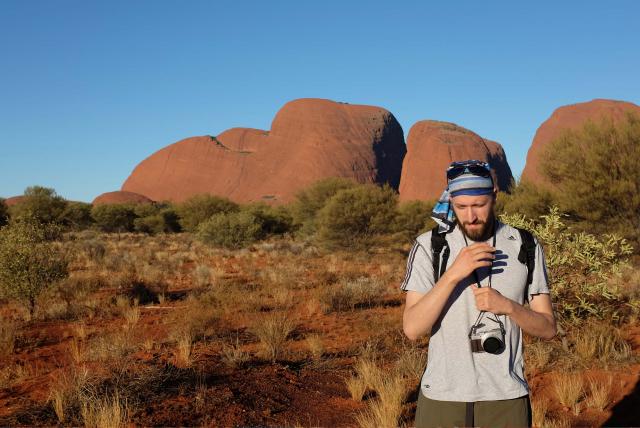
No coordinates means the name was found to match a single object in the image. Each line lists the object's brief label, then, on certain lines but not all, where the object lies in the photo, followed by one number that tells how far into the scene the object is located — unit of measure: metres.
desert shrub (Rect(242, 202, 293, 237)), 33.16
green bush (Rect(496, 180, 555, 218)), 12.02
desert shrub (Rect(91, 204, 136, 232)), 40.81
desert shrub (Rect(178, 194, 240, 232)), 37.91
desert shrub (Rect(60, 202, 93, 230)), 38.25
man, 1.71
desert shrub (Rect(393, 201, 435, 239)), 21.92
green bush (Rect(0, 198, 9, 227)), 29.10
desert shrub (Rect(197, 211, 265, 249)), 23.08
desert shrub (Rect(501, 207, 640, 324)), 5.77
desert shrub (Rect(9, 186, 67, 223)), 36.09
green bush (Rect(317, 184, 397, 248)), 20.28
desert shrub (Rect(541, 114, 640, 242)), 10.70
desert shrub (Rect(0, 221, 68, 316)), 8.68
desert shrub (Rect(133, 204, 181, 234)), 40.16
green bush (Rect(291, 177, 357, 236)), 31.73
